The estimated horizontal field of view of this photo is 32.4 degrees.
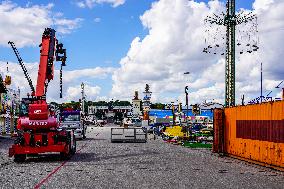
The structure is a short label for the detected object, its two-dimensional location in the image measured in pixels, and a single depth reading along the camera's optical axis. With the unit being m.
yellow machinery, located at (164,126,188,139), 51.25
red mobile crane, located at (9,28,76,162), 24.48
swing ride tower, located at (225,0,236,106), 55.41
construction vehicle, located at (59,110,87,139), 47.66
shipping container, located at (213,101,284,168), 20.63
